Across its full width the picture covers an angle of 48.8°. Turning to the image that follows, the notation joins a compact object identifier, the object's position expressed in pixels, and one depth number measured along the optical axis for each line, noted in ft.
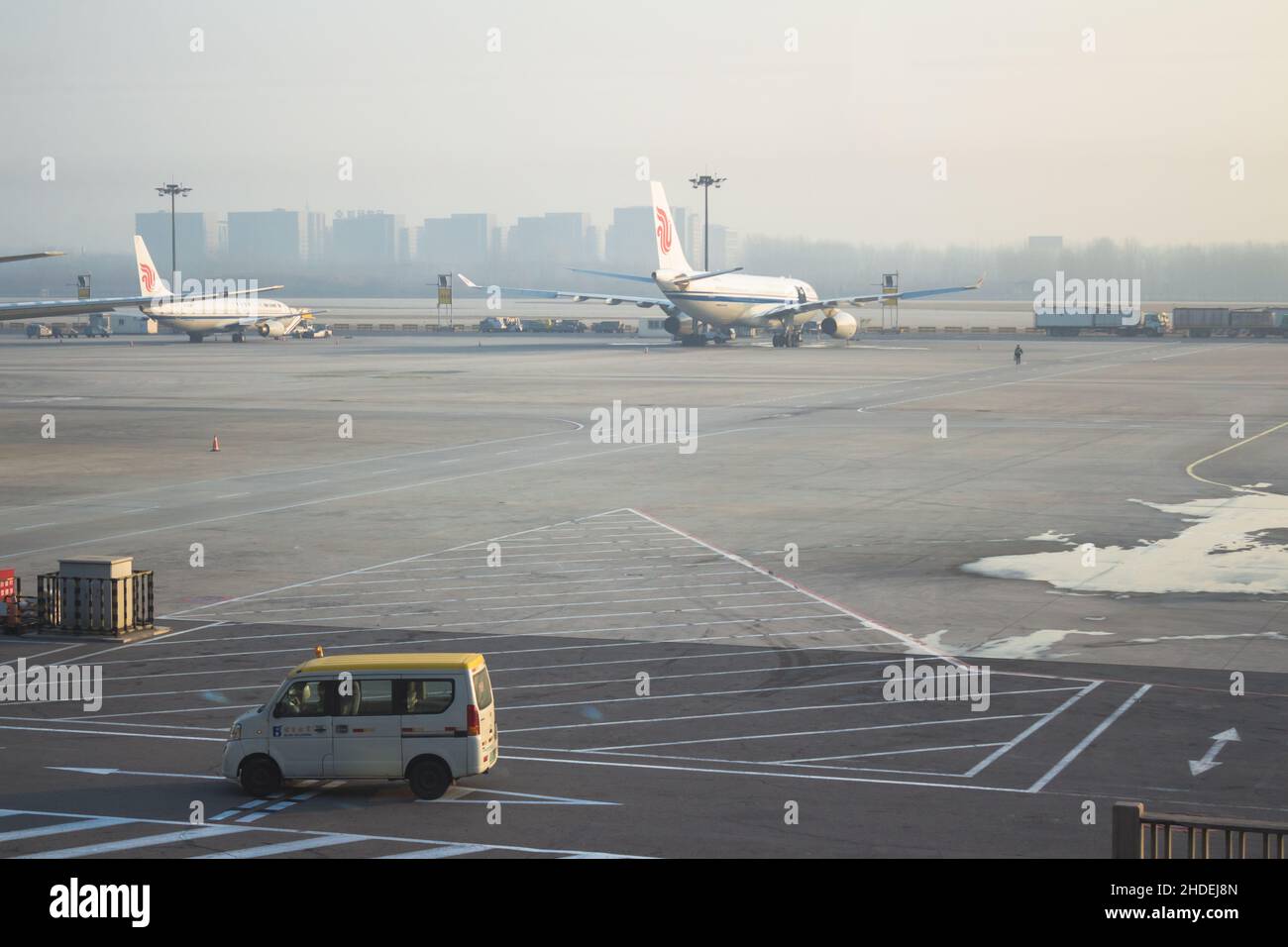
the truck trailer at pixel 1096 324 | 594.24
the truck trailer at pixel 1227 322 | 585.22
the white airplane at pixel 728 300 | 441.27
